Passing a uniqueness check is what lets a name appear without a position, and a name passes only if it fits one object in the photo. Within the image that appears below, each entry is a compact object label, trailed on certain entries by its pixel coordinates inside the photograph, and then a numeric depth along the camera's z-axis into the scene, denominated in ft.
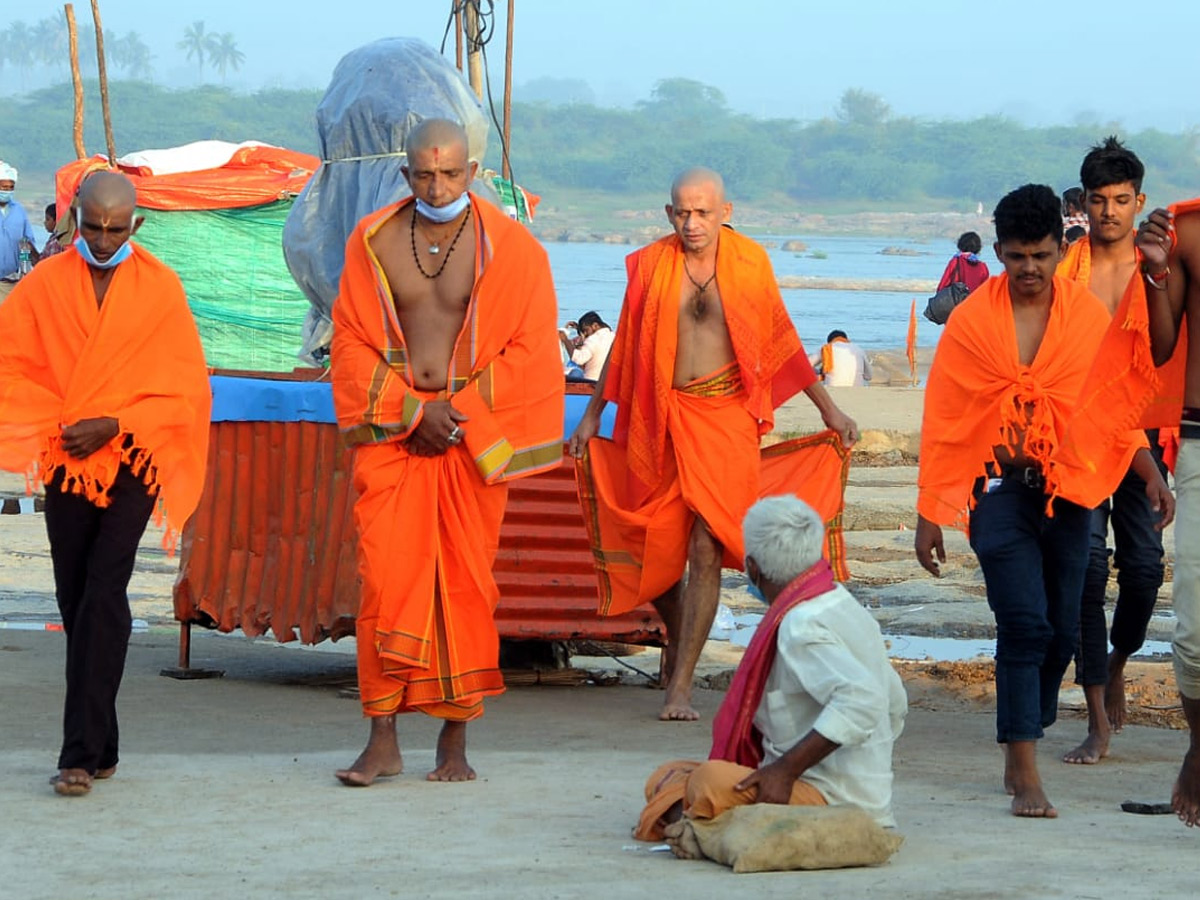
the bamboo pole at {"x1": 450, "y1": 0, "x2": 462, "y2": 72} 101.14
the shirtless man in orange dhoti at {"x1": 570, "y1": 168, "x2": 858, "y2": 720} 50.16
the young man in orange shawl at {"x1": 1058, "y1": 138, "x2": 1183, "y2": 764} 44.50
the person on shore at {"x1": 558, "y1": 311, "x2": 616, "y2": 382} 111.24
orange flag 202.27
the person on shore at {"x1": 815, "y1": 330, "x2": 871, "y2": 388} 152.35
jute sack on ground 31.83
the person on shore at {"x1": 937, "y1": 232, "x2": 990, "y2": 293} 101.04
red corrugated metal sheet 52.75
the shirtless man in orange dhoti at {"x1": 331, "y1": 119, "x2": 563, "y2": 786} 40.75
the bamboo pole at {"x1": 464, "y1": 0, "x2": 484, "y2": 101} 92.94
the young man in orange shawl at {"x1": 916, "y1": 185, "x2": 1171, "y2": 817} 39.19
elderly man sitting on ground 32.71
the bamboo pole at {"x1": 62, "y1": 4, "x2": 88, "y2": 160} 150.61
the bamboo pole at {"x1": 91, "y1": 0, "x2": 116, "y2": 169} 142.85
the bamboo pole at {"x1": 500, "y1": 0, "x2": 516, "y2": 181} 94.73
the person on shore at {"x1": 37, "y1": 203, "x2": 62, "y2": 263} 112.37
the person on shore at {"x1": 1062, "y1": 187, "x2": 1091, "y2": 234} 58.08
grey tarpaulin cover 65.21
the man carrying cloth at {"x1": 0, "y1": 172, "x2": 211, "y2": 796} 39.70
